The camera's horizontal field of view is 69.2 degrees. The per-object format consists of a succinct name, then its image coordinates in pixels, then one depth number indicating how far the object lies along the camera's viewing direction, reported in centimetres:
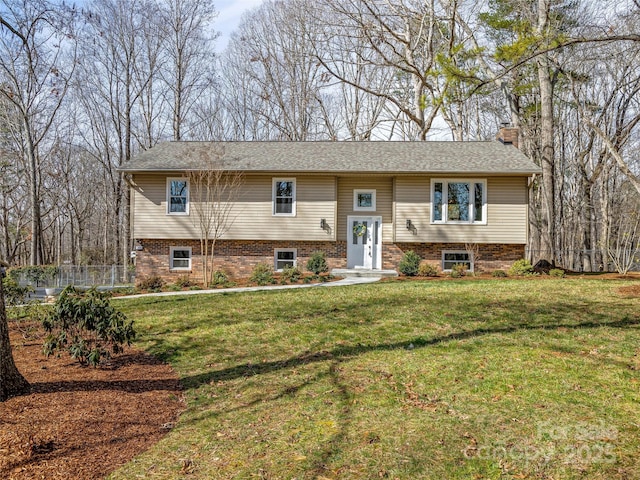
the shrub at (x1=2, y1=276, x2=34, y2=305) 895
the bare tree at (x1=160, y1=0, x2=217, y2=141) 2752
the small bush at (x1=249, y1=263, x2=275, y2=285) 1512
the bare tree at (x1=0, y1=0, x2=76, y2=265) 2356
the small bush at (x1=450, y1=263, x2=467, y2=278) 1530
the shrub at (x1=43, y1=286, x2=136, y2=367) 618
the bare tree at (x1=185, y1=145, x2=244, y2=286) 1648
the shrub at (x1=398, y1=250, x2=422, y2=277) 1589
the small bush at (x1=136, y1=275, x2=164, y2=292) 1542
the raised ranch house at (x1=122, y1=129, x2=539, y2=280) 1673
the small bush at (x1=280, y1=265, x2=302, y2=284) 1535
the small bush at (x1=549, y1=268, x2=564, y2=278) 1428
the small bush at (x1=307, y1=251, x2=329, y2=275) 1605
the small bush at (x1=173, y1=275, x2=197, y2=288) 1563
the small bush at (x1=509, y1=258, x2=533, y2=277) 1499
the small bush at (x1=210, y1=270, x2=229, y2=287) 1560
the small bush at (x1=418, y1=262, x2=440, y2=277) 1579
